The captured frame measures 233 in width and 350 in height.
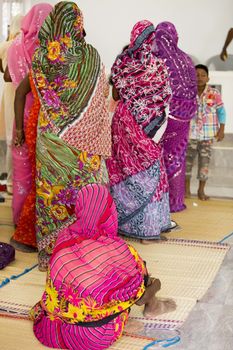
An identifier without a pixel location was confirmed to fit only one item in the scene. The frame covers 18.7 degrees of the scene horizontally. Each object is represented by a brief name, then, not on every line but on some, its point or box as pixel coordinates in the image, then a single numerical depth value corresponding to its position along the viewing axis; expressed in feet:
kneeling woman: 9.82
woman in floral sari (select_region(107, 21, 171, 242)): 15.58
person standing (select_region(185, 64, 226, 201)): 21.25
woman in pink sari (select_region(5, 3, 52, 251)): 15.84
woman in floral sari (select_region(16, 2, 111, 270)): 13.30
